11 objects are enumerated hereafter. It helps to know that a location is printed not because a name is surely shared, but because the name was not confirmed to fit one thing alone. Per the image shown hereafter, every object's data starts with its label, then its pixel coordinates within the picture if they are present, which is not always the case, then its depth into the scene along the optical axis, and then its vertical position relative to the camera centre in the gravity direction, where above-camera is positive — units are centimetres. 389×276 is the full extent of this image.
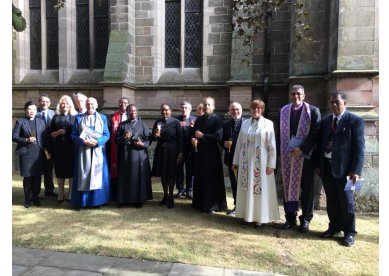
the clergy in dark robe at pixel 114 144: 653 -33
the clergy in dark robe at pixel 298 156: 507 -45
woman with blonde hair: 648 -25
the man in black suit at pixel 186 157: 659 -61
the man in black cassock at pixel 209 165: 599 -69
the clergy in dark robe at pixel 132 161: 619 -65
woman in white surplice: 508 -69
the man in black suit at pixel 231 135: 583 -13
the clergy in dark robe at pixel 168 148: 628 -39
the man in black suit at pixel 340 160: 451 -45
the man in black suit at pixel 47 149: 681 -43
